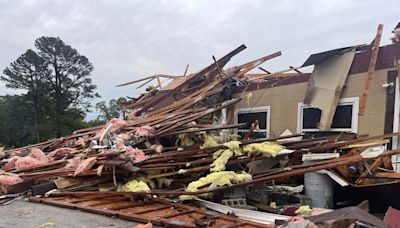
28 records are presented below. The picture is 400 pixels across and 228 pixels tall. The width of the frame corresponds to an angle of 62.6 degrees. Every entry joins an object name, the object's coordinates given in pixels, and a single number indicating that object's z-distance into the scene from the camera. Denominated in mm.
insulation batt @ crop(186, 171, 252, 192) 5578
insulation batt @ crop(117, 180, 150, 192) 5734
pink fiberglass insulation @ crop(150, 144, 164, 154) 6947
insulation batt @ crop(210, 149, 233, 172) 6069
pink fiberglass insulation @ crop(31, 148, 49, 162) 7645
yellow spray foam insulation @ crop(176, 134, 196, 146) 7473
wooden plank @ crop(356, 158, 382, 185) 5722
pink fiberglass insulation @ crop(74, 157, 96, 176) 6016
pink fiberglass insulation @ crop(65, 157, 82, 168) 6645
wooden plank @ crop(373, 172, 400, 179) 5469
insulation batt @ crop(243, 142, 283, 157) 6312
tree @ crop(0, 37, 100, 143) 30703
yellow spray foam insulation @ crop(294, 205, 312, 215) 4971
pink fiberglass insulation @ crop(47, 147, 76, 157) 8086
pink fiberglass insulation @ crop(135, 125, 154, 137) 7406
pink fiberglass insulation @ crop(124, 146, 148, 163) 6418
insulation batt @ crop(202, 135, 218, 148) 7009
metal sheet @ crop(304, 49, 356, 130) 7516
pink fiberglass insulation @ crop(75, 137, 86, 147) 8589
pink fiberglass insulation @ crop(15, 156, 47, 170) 6910
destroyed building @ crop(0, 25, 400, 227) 5297
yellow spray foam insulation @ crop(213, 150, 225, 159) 6521
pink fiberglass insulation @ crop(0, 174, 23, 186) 5906
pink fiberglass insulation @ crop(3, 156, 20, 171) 7336
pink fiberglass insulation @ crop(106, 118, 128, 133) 8423
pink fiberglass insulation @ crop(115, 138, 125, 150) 6930
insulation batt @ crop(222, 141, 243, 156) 6484
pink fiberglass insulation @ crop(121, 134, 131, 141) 7373
